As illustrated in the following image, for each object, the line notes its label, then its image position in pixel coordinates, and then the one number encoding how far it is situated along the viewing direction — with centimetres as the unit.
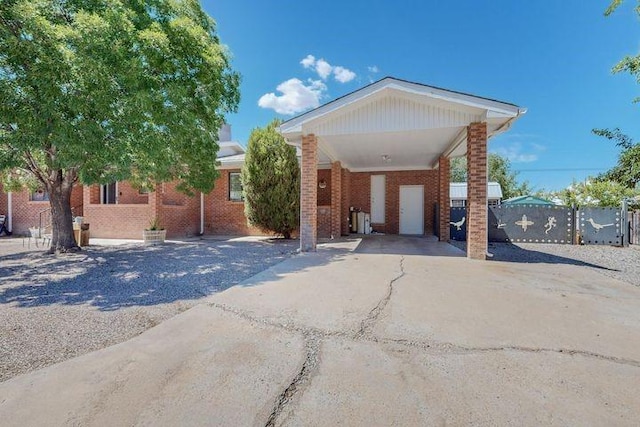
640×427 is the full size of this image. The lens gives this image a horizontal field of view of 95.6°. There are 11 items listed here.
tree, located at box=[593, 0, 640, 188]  707
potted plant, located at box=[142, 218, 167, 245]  994
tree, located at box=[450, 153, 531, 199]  3372
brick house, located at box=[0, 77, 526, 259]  666
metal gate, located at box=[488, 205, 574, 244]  1046
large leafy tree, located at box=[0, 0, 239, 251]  502
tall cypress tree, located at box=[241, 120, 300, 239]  1030
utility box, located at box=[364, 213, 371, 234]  1335
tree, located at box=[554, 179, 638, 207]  1466
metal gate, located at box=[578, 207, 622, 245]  1019
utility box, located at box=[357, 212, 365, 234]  1334
